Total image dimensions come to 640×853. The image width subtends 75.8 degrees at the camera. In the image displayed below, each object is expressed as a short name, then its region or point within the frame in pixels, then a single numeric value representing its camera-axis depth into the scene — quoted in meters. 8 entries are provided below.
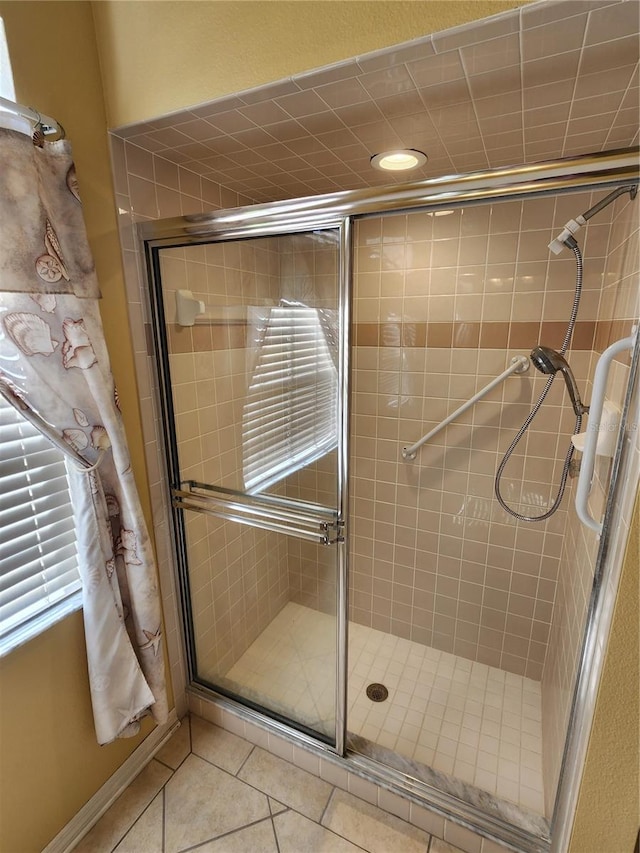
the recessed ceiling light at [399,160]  1.38
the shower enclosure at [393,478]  1.30
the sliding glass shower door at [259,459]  1.40
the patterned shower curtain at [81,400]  0.98
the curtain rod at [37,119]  0.91
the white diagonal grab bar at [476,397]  1.67
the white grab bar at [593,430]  0.87
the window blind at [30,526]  1.08
